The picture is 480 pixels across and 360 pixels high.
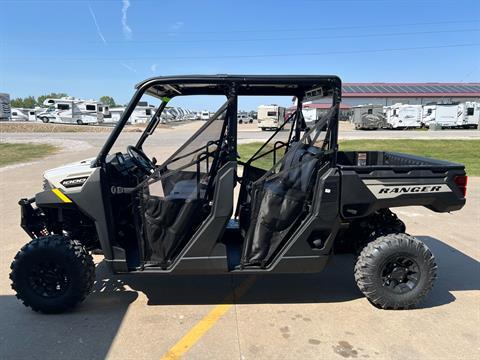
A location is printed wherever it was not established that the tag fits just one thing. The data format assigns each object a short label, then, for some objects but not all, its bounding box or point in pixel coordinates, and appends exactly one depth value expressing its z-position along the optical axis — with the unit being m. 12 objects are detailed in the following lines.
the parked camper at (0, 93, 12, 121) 49.29
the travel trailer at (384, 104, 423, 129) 37.81
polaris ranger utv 3.39
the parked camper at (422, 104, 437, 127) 37.53
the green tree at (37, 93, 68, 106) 116.38
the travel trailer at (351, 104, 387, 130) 38.06
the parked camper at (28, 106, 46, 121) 54.97
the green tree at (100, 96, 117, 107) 138.55
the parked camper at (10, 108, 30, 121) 57.66
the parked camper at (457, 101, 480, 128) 36.84
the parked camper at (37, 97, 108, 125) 43.41
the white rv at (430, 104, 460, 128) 37.09
